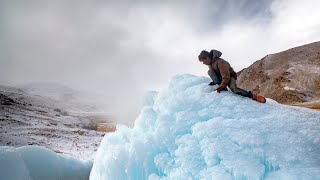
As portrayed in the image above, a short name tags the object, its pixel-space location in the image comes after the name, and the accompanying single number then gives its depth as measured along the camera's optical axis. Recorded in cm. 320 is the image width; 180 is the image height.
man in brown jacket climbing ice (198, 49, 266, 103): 476
